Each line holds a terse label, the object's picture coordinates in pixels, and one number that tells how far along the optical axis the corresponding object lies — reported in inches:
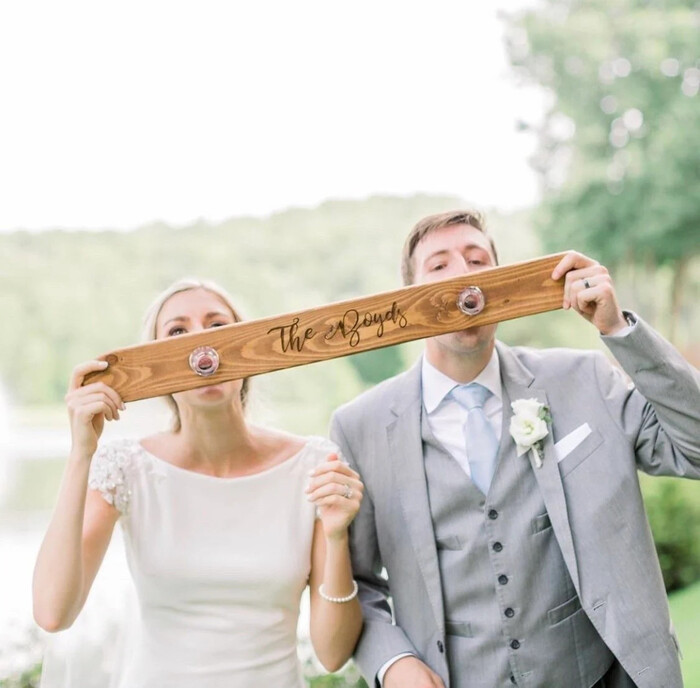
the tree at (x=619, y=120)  332.5
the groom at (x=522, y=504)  83.0
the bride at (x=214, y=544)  92.5
